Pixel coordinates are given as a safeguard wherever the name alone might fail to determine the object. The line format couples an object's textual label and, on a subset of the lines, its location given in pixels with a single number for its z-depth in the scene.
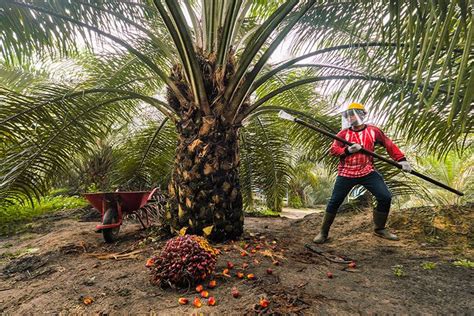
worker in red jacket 3.05
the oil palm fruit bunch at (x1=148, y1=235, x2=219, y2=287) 1.88
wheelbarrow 3.00
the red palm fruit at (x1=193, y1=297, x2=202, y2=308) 1.62
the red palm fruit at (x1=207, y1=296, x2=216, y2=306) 1.65
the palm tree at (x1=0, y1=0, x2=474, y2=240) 2.48
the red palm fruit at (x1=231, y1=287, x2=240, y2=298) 1.73
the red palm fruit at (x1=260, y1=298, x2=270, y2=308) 1.57
